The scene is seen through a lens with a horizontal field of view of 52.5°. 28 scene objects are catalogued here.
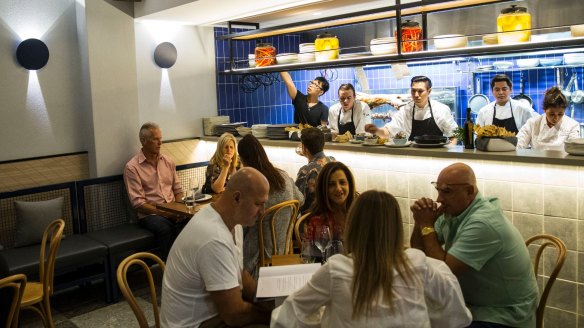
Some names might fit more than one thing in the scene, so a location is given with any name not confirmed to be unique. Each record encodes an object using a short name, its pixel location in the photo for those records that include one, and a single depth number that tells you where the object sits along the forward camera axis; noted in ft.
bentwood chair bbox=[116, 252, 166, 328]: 8.57
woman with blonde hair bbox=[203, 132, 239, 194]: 17.53
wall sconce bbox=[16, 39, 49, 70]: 17.70
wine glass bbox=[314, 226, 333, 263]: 9.04
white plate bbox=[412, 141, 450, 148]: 15.07
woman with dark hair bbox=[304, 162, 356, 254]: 11.04
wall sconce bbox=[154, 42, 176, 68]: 20.61
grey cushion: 16.24
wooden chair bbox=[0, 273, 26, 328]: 10.50
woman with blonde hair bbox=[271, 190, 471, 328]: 6.26
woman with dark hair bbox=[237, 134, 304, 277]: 12.85
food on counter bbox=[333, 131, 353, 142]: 17.49
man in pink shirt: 17.47
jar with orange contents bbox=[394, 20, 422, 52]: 14.55
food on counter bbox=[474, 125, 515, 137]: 14.15
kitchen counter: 12.63
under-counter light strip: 14.60
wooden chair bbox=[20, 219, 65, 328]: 12.60
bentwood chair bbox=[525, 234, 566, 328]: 9.11
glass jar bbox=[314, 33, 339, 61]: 16.46
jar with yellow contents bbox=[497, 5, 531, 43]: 12.87
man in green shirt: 8.54
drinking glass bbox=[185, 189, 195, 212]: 16.12
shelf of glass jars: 12.26
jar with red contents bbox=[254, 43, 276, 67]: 18.20
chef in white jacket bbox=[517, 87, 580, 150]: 18.12
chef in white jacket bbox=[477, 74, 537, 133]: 20.27
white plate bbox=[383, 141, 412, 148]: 15.72
